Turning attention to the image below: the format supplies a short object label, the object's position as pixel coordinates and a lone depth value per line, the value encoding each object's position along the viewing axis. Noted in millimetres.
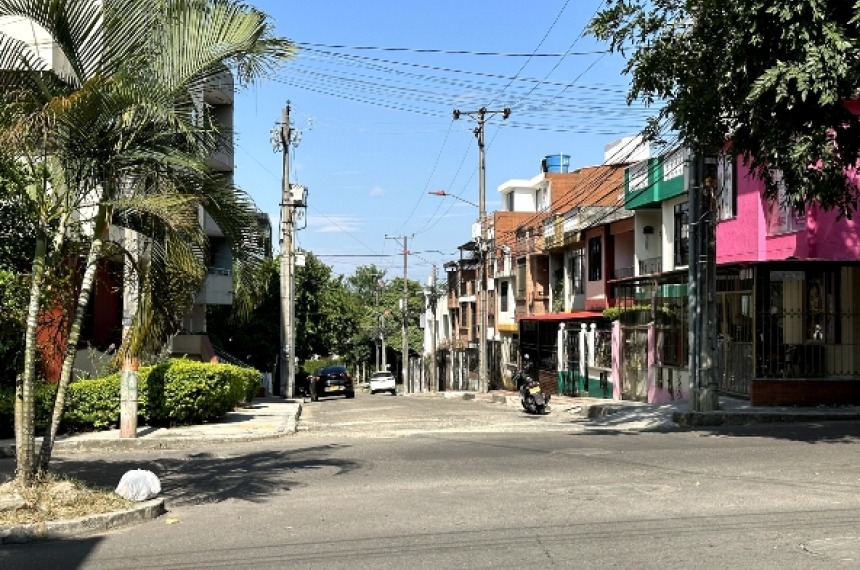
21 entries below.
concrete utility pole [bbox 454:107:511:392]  38969
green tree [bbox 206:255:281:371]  46478
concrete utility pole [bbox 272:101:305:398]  37219
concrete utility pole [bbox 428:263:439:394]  61625
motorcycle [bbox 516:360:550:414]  24328
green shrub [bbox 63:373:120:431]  17391
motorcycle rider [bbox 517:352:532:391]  24684
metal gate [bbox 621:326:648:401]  26797
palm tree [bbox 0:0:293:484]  9320
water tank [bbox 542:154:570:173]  57969
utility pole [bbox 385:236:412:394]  67500
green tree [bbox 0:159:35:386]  10523
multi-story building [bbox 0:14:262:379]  10906
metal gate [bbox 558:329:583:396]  32906
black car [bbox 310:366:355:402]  44219
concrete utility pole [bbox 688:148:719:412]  18734
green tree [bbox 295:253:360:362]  51947
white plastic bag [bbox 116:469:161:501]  9594
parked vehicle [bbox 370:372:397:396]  55469
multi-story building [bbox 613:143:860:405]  20062
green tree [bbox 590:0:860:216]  11891
